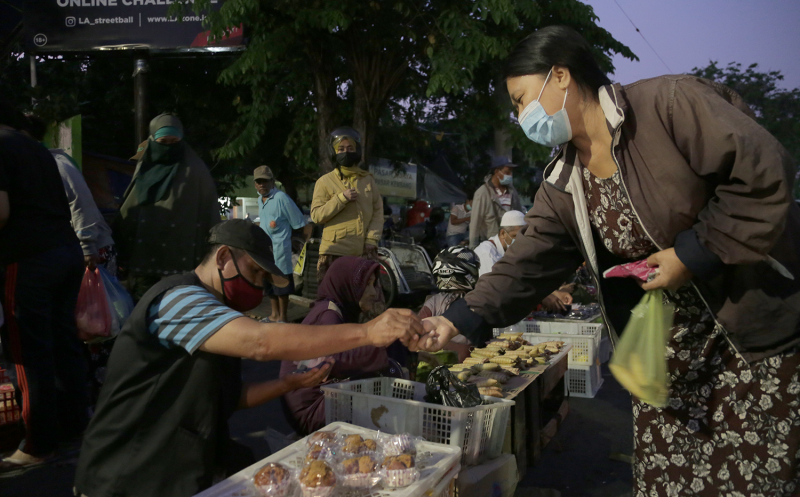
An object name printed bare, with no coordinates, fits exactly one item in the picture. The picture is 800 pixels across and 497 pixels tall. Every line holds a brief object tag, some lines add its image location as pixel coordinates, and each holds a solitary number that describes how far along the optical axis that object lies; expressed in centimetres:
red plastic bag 392
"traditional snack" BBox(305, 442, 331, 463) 209
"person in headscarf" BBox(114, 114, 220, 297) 427
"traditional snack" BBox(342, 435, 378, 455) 214
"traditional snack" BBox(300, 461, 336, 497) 190
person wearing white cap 582
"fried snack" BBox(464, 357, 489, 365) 412
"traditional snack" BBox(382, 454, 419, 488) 196
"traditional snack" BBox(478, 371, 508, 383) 351
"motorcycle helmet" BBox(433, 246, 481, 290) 484
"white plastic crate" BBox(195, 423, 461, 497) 189
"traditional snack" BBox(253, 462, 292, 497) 188
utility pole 830
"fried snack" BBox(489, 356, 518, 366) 392
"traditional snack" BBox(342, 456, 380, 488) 200
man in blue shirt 784
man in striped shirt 202
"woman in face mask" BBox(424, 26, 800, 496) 167
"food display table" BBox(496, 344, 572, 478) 347
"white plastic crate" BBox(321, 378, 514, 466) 263
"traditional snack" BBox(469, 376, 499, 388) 327
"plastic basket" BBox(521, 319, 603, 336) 545
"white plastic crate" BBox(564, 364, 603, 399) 513
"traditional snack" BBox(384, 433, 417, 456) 210
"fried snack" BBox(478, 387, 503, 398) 310
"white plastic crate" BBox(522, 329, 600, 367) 504
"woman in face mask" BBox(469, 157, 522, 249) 769
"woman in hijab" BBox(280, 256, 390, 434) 311
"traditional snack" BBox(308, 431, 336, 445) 220
